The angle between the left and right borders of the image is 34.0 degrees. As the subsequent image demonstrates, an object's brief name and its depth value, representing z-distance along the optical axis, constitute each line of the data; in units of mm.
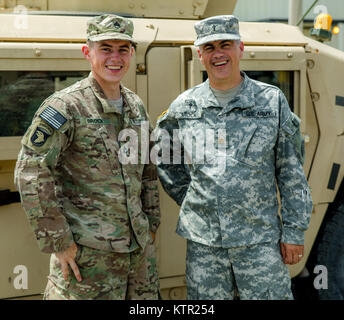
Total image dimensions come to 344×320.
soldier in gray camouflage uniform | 2590
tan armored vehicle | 2922
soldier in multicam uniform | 2340
